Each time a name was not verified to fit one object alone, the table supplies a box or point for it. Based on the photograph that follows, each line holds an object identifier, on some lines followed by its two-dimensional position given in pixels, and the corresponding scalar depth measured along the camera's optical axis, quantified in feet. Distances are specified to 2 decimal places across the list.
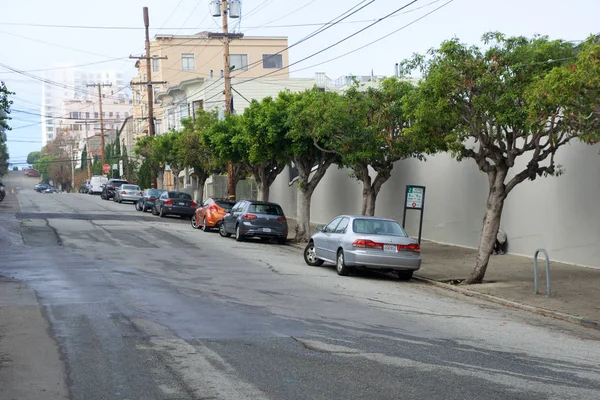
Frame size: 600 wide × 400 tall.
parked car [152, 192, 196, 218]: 138.10
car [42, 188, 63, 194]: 343.05
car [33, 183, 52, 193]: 352.92
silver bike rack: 51.69
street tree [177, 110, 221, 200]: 149.07
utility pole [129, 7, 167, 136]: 179.84
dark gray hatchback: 91.97
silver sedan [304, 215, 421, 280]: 60.59
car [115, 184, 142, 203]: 192.75
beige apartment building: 257.75
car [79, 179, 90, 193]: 280.68
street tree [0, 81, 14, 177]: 85.35
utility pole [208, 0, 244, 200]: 118.62
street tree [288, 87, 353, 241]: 78.69
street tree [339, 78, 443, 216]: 76.59
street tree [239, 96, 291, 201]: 94.99
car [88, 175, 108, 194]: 264.13
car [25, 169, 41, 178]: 623.77
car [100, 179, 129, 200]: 213.05
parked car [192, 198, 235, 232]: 106.32
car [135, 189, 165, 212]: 153.28
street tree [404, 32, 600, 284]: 53.62
